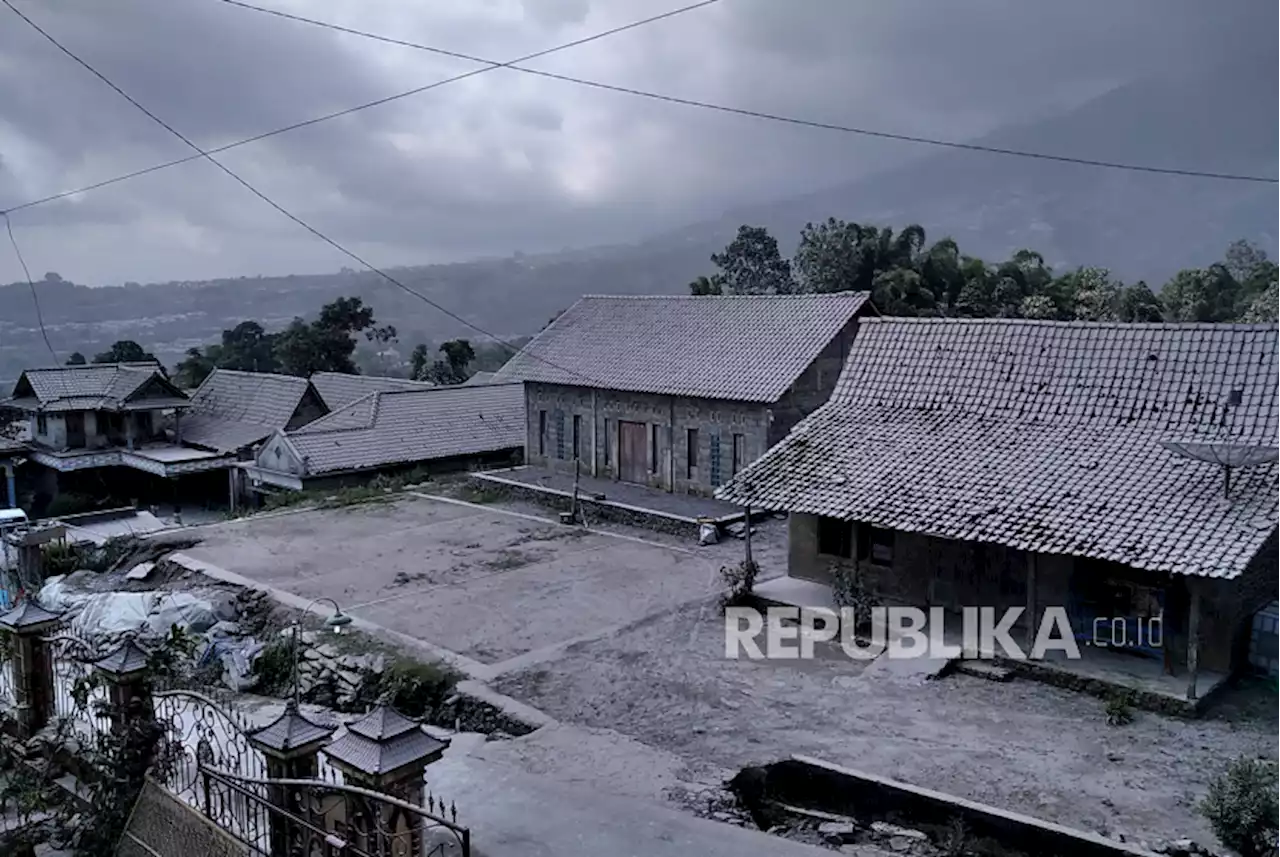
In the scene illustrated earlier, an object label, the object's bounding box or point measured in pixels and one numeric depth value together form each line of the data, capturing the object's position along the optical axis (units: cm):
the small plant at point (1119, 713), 1211
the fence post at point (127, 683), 839
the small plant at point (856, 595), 1527
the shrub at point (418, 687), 1359
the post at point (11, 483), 3310
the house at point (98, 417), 3350
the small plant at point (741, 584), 1675
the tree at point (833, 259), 4406
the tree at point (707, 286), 4261
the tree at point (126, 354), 4994
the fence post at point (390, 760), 681
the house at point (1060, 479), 1300
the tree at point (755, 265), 4962
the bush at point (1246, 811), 909
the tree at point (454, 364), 4616
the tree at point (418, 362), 4858
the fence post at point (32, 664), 970
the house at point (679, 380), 2397
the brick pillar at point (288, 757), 728
